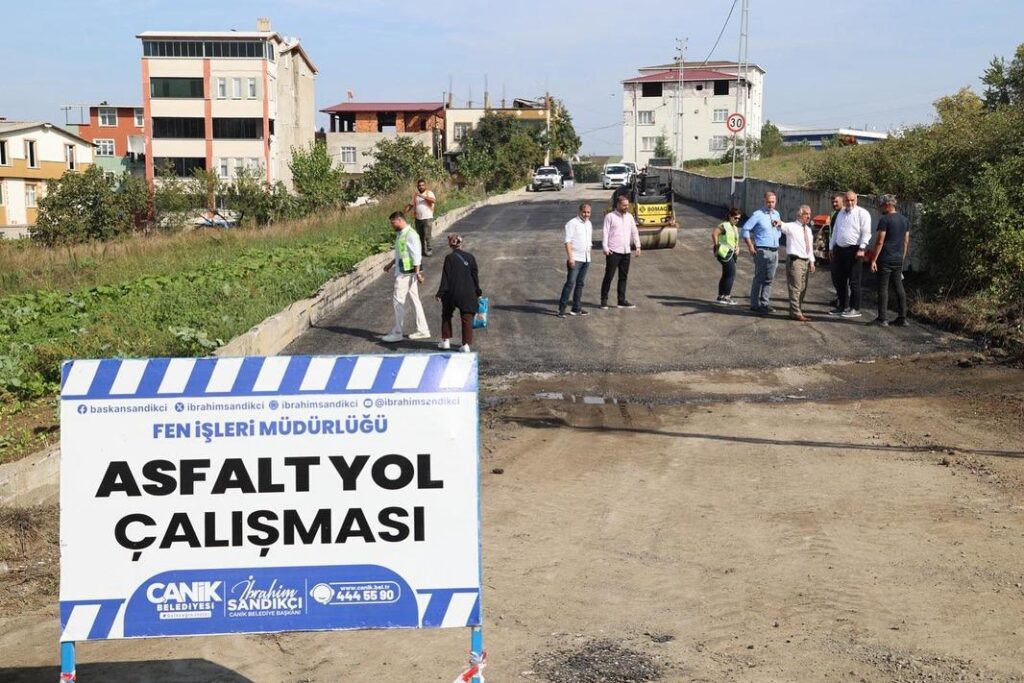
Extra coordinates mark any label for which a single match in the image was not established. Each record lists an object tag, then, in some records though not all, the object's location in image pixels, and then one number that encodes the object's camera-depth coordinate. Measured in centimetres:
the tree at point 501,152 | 8031
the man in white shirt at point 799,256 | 1670
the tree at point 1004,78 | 5056
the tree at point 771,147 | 7394
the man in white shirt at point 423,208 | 2498
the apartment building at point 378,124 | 10806
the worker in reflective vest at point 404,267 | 1530
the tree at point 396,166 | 6806
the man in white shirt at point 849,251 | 1658
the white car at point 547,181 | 6869
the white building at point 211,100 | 8662
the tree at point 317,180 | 6009
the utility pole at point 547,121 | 10319
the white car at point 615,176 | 6919
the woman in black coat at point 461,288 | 1415
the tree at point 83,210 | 5819
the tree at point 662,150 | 10588
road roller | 2656
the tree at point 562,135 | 11206
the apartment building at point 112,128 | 11112
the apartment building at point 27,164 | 7850
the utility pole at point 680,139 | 9918
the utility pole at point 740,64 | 3675
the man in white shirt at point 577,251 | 1727
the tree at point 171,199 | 6162
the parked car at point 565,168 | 8531
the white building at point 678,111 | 10919
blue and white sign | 443
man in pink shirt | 1806
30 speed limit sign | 3519
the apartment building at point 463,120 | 11044
